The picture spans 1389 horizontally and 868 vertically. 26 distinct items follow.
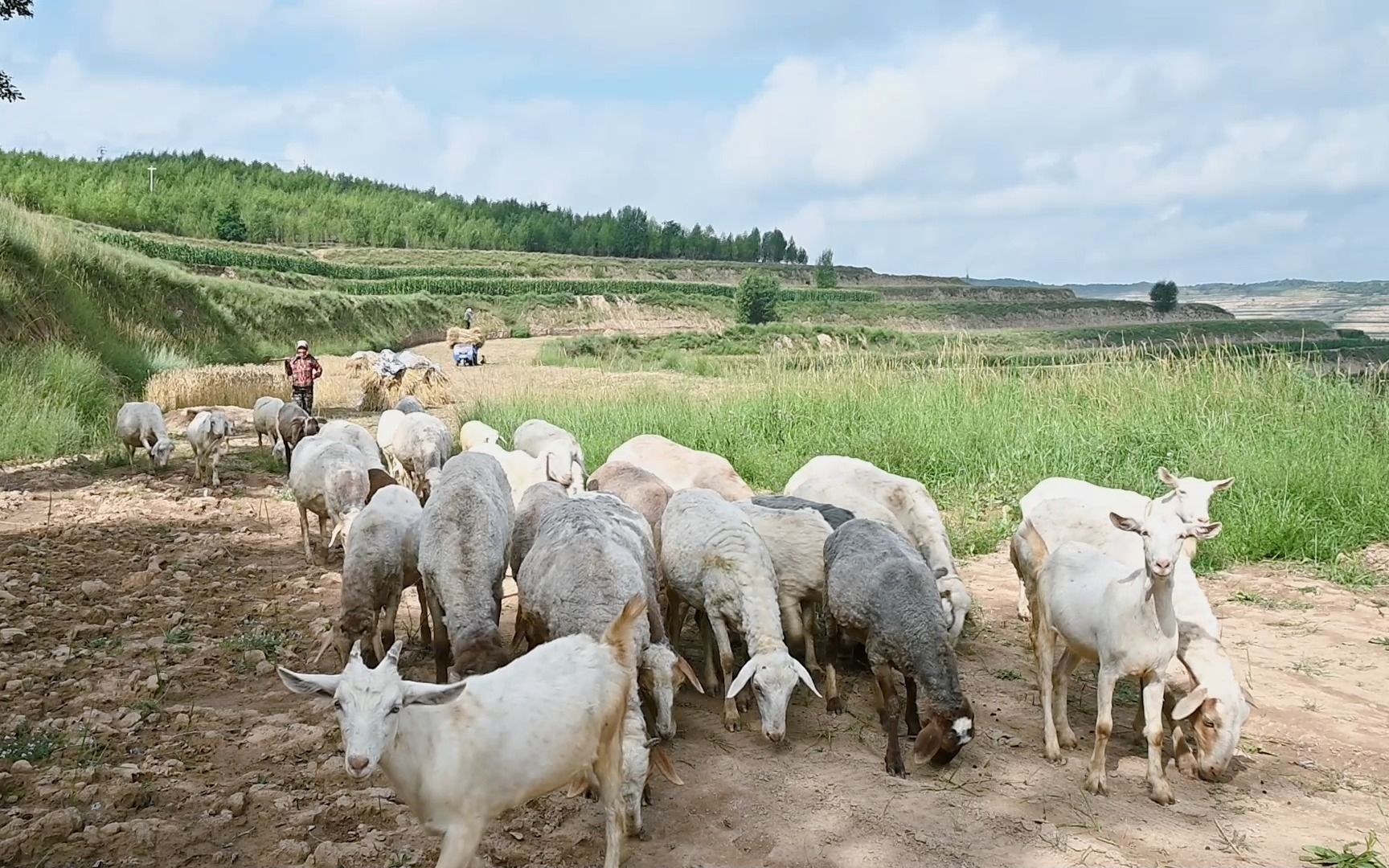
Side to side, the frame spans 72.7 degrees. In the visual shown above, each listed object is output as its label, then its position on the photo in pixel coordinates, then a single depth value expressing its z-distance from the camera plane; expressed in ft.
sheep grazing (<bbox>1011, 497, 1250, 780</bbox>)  15.06
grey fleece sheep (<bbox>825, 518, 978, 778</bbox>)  15.52
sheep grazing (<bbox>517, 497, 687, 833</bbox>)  15.23
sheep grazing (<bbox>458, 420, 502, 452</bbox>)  36.29
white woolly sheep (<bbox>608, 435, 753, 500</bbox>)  27.82
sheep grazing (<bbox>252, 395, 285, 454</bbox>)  46.09
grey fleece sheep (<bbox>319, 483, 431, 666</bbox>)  19.29
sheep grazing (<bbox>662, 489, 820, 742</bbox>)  15.96
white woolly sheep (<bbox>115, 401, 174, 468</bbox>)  39.86
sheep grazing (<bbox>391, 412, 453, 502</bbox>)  35.06
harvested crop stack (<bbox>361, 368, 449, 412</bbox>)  64.85
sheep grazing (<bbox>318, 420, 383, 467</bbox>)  30.96
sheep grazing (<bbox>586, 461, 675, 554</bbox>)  23.86
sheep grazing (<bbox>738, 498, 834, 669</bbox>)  19.56
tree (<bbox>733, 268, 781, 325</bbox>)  169.27
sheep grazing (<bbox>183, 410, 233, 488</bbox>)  38.37
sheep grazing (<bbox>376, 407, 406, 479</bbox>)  37.09
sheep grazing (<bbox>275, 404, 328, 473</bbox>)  40.29
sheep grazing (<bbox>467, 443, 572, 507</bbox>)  25.94
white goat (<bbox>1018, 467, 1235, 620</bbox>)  16.44
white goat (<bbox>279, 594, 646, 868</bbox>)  10.83
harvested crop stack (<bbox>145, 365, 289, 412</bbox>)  57.26
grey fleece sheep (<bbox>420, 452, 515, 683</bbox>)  16.67
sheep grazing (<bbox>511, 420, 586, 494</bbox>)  26.30
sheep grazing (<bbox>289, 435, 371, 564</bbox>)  26.23
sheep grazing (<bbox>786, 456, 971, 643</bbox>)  22.82
